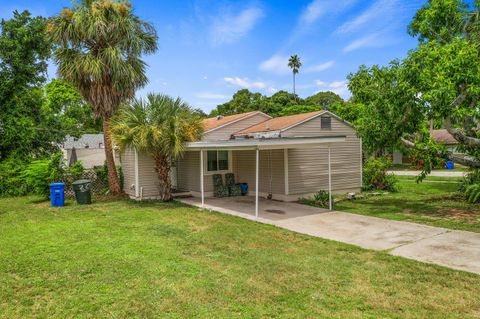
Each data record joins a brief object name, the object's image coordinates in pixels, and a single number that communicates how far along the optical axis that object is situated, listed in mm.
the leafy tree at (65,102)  38594
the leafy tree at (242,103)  45688
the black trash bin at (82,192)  13430
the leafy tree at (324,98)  59150
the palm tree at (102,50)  13484
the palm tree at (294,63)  60844
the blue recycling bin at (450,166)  29812
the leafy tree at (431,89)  9797
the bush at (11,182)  16453
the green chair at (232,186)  15074
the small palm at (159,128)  12367
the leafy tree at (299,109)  39781
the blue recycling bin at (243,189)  15224
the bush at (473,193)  12070
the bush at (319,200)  12541
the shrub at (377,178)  16328
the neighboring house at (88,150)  27453
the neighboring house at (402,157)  36644
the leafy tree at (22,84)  18750
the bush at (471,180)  13362
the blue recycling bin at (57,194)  12969
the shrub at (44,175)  14586
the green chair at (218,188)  14812
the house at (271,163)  13766
